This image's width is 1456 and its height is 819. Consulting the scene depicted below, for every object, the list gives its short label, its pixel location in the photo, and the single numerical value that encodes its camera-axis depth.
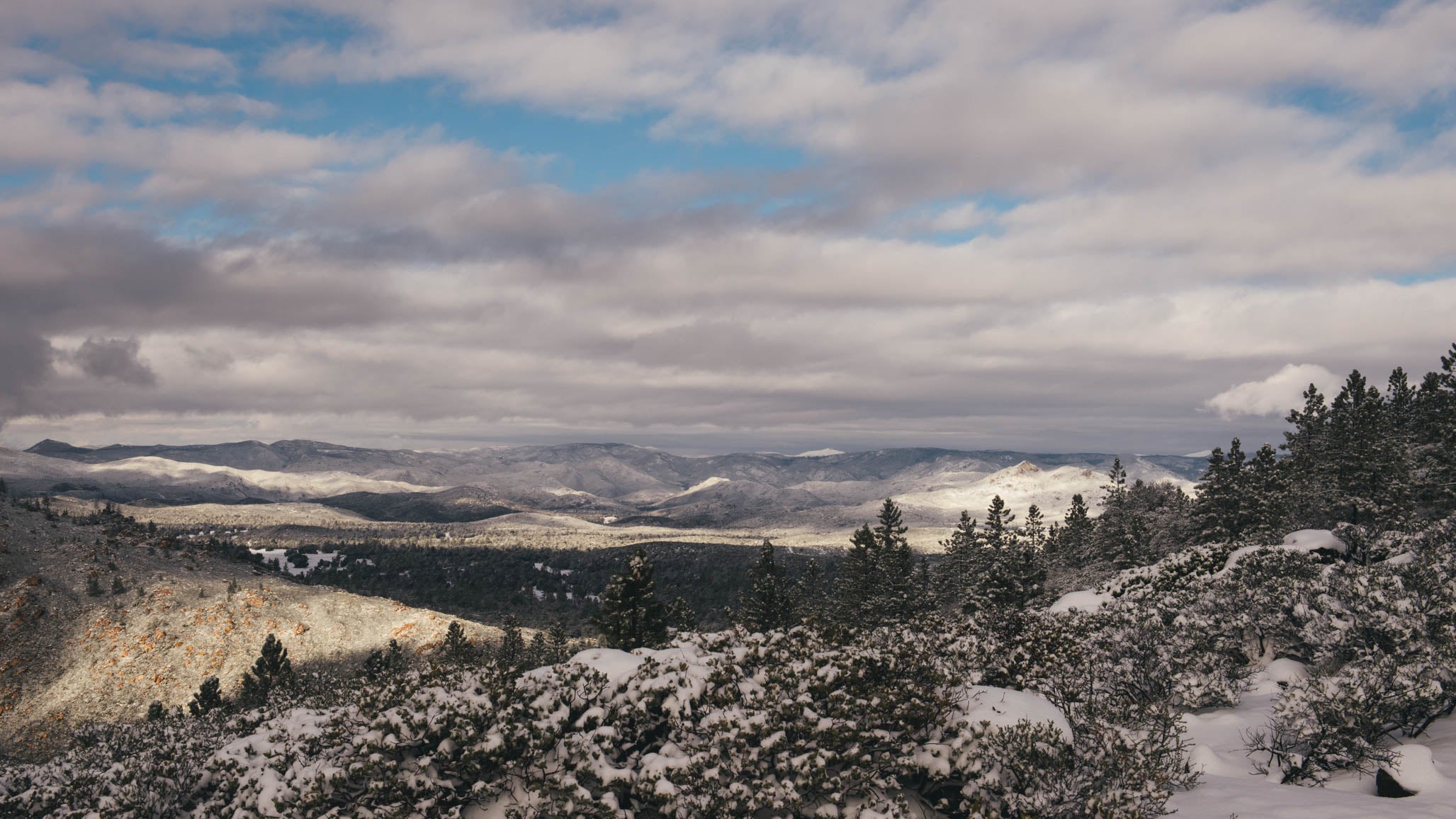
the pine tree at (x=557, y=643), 83.12
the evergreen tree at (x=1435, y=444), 54.56
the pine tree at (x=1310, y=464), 66.69
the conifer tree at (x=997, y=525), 92.50
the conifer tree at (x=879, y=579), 74.75
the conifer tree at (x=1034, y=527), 109.09
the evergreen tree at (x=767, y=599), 72.44
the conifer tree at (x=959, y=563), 90.47
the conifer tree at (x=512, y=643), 86.50
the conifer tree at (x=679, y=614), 57.51
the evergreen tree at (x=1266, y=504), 63.50
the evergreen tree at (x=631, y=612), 54.56
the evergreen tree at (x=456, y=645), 77.69
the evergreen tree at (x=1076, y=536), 100.06
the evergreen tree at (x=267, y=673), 71.38
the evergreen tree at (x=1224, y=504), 69.88
